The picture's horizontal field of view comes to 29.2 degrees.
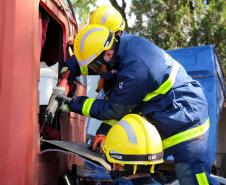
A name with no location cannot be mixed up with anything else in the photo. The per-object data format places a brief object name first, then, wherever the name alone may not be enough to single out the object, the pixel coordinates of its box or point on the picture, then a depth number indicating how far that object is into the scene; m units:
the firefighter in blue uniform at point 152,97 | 2.92
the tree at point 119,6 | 13.18
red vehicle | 2.31
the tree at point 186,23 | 11.87
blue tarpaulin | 5.36
